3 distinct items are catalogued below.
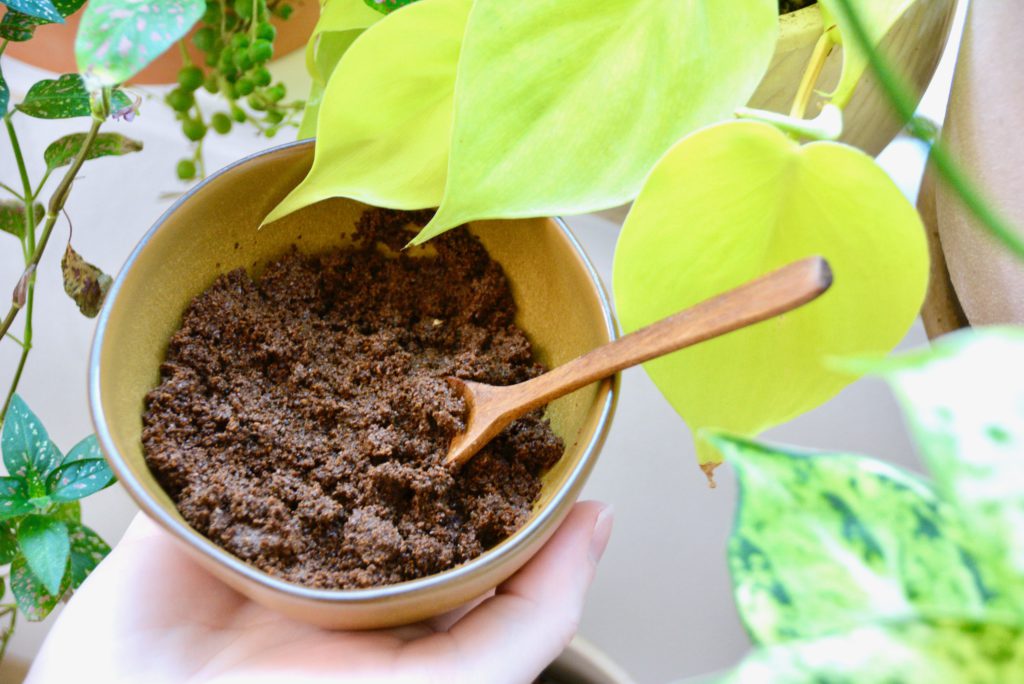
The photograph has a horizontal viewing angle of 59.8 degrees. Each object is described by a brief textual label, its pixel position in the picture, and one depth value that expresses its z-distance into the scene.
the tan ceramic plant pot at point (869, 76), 0.51
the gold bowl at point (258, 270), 0.42
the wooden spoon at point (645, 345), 0.37
